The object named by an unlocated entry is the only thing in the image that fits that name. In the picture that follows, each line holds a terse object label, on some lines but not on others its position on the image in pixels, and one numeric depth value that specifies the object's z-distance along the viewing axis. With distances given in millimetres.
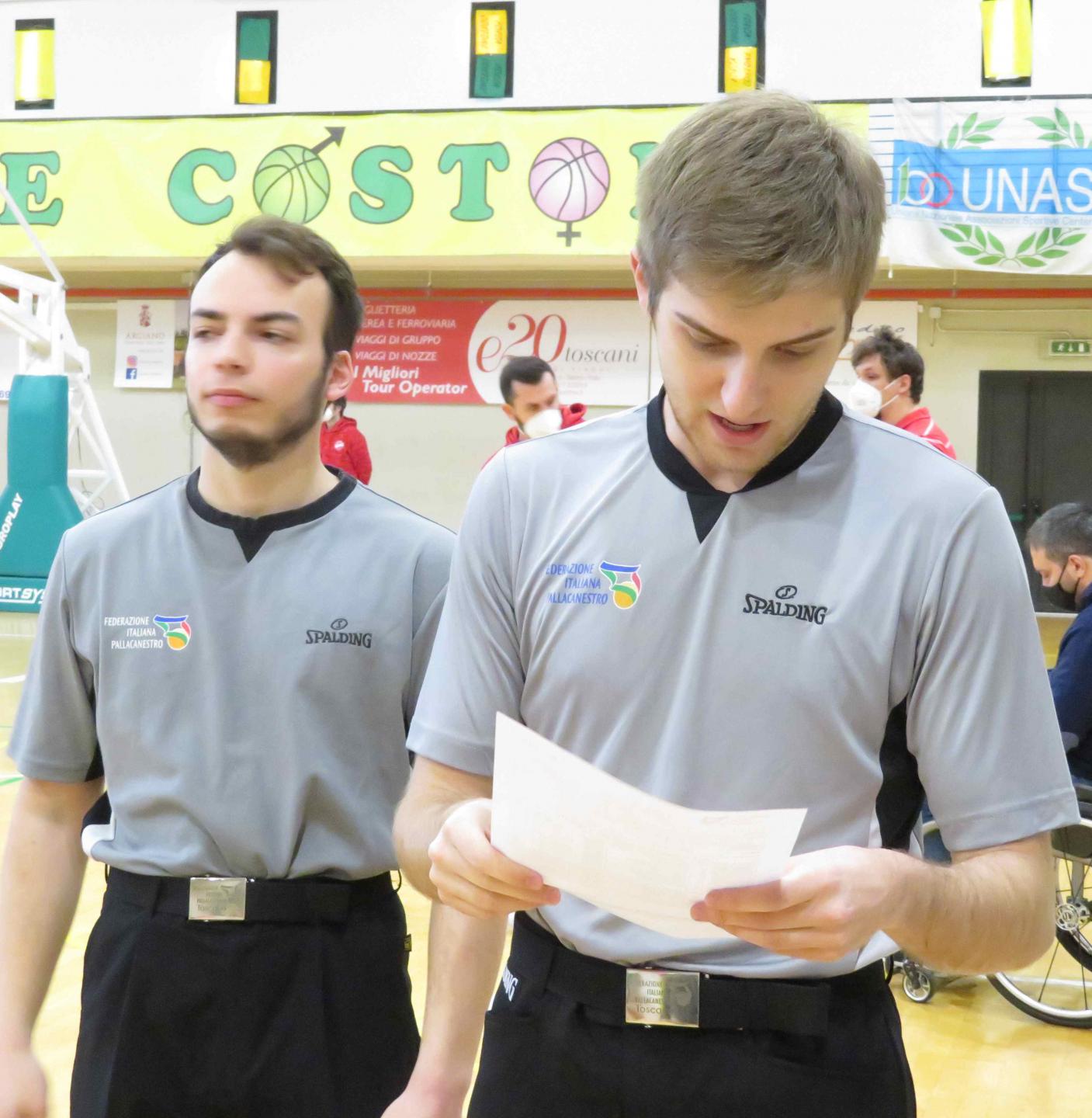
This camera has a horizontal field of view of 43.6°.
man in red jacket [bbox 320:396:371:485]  7598
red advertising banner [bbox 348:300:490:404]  12859
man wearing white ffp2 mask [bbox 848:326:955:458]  4969
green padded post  7090
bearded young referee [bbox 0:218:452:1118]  1625
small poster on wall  13562
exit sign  11938
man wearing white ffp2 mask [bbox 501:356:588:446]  5301
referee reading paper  1134
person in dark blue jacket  3773
